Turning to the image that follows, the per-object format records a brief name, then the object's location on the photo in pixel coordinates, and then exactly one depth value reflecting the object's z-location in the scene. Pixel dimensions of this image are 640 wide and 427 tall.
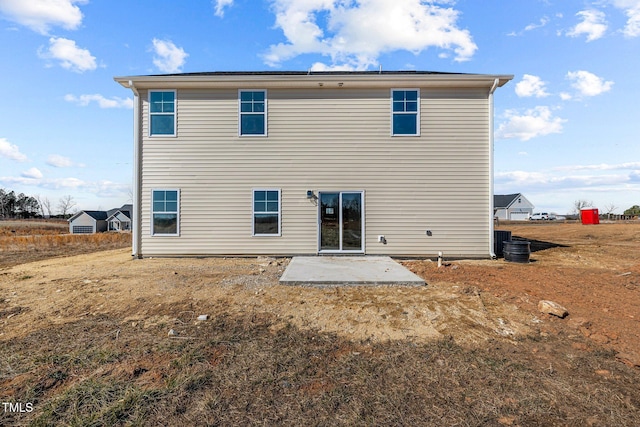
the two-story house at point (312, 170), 9.15
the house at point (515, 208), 52.06
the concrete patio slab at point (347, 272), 5.92
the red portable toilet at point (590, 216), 26.47
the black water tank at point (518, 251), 8.27
